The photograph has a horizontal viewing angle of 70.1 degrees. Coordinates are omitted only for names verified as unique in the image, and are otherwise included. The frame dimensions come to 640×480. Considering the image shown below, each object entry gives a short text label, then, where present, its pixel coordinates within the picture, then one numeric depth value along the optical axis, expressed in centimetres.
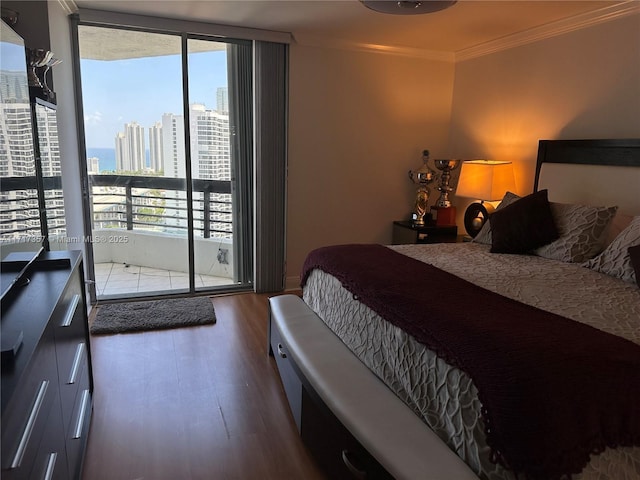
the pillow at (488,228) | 339
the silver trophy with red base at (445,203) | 435
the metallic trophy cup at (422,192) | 438
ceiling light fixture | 271
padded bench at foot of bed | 144
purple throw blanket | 125
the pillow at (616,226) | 278
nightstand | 423
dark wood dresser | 105
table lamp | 371
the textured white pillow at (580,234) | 277
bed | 130
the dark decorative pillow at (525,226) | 297
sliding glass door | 376
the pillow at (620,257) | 238
